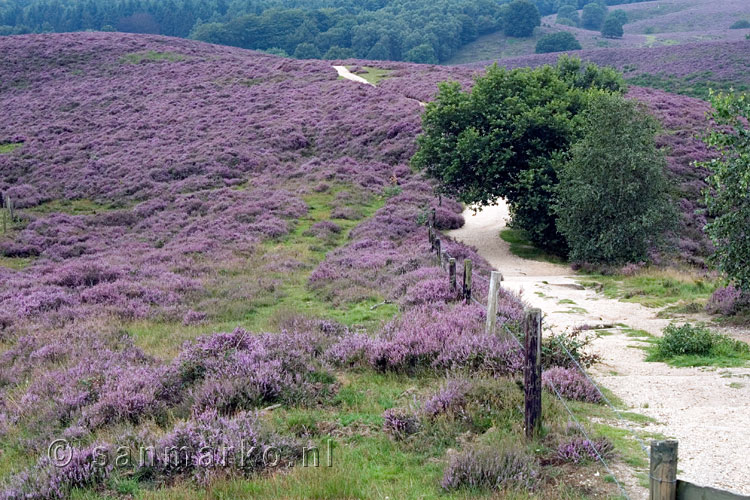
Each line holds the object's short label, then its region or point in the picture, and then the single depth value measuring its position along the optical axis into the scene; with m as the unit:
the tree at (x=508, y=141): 25.77
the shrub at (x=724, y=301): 14.70
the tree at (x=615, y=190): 22.94
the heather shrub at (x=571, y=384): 8.70
